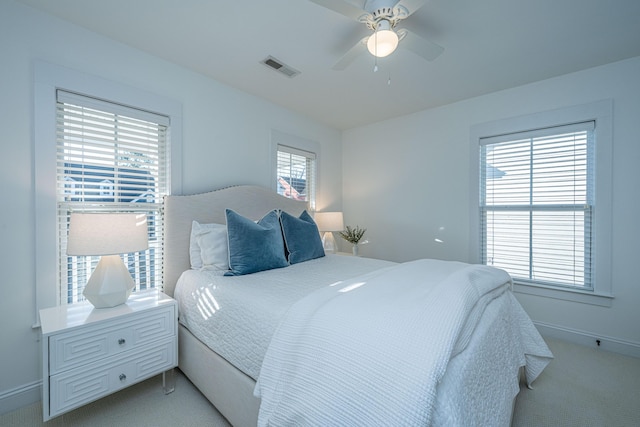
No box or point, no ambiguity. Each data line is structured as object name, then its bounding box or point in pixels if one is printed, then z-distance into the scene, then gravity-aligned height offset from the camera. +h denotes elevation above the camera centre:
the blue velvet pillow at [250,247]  2.05 -0.30
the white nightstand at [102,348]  1.43 -0.83
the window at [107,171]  1.91 +0.30
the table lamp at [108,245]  1.58 -0.22
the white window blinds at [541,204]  2.62 +0.08
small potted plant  3.86 -0.36
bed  0.83 -0.54
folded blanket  0.80 -0.49
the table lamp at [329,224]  3.76 -0.19
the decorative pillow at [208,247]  2.16 -0.31
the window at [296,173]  3.48 +0.51
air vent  2.38 +1.34
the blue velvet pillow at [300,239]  2.53 -0.28
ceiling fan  1.50 +1.14
